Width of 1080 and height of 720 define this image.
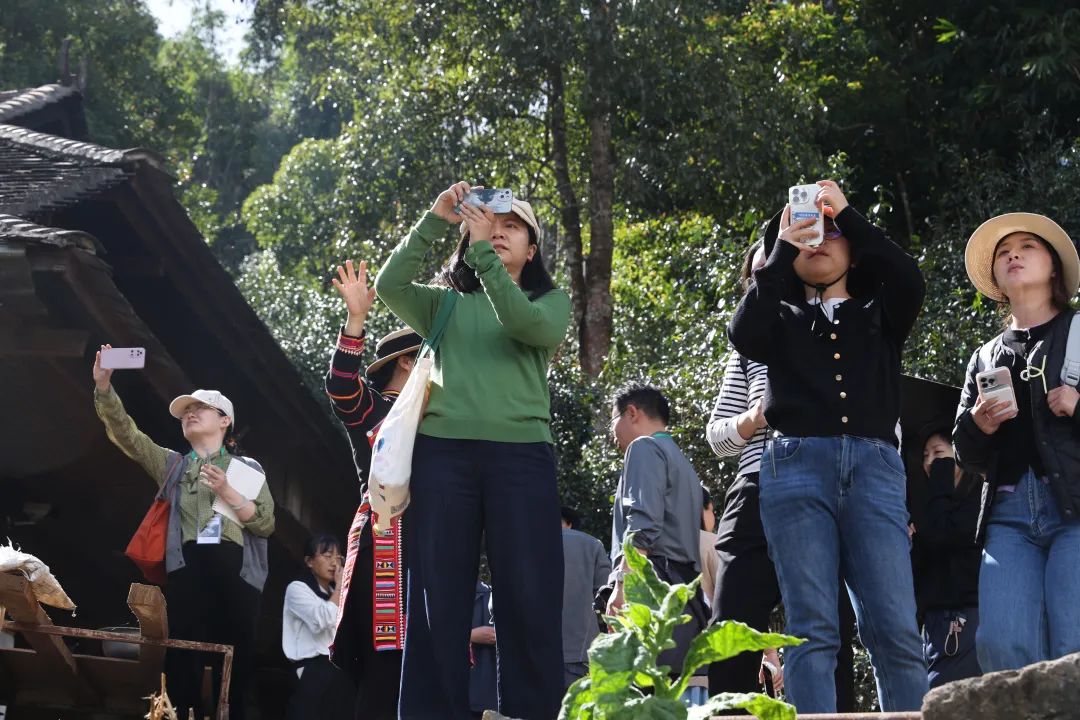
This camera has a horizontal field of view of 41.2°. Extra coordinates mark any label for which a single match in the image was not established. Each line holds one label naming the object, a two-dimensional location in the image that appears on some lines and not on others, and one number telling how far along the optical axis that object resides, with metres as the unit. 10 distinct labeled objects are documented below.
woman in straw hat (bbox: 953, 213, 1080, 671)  4.25
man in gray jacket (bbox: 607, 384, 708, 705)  6.03
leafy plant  2.74
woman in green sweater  4.45
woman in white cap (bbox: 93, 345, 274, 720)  6.96
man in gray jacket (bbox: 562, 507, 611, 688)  7.12
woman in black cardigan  4.29
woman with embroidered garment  5.64
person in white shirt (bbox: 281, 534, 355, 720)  7.45
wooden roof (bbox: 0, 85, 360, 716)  7.70
